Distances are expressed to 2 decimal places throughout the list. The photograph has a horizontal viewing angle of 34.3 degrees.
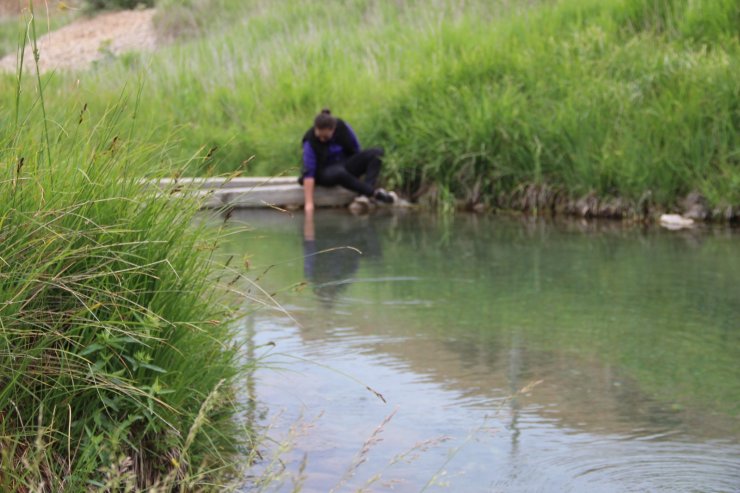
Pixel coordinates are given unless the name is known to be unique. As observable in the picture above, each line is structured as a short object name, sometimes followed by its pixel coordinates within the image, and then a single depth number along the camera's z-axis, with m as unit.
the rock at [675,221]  11.45
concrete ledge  13.43
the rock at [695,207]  11.55
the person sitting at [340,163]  13.08
